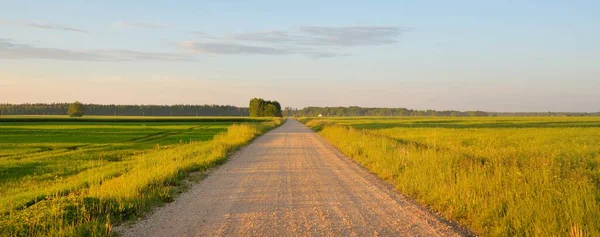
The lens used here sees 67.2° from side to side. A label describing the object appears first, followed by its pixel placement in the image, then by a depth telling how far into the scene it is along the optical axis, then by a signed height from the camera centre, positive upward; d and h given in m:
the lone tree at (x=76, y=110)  172.75 -1.06
